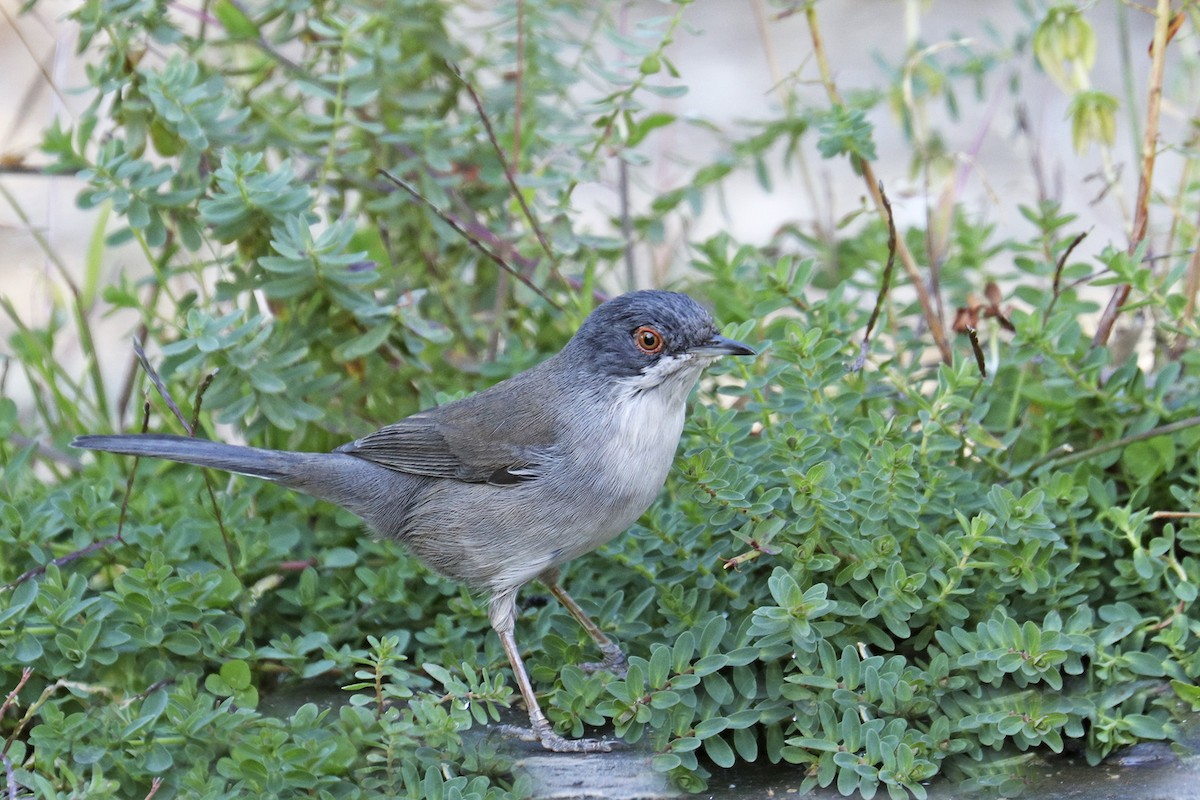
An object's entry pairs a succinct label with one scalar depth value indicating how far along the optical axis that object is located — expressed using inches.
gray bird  261.9
